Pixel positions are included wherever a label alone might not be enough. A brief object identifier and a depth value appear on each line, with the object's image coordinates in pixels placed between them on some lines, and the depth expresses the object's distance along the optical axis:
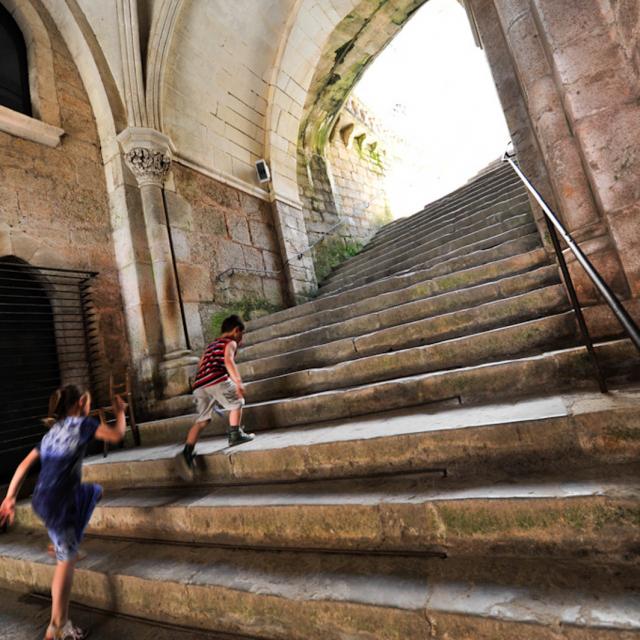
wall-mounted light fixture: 7.26
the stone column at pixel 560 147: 2.32
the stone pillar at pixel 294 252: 7.24
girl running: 1.78
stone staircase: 1.25
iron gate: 3.83
